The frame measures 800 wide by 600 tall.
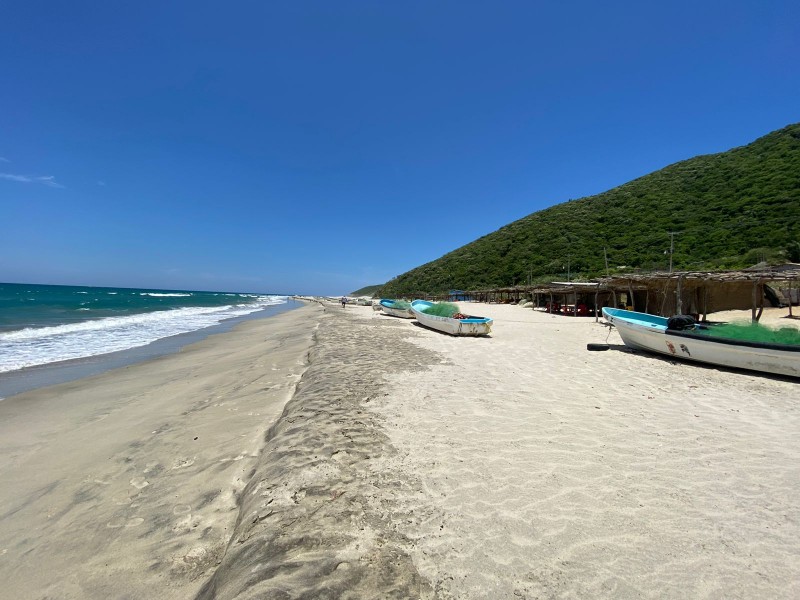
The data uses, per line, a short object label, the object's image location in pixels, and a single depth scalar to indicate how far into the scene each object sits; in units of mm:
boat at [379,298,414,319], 21703
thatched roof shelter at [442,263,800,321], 11883
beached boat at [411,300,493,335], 12109
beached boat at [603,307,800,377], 6699
